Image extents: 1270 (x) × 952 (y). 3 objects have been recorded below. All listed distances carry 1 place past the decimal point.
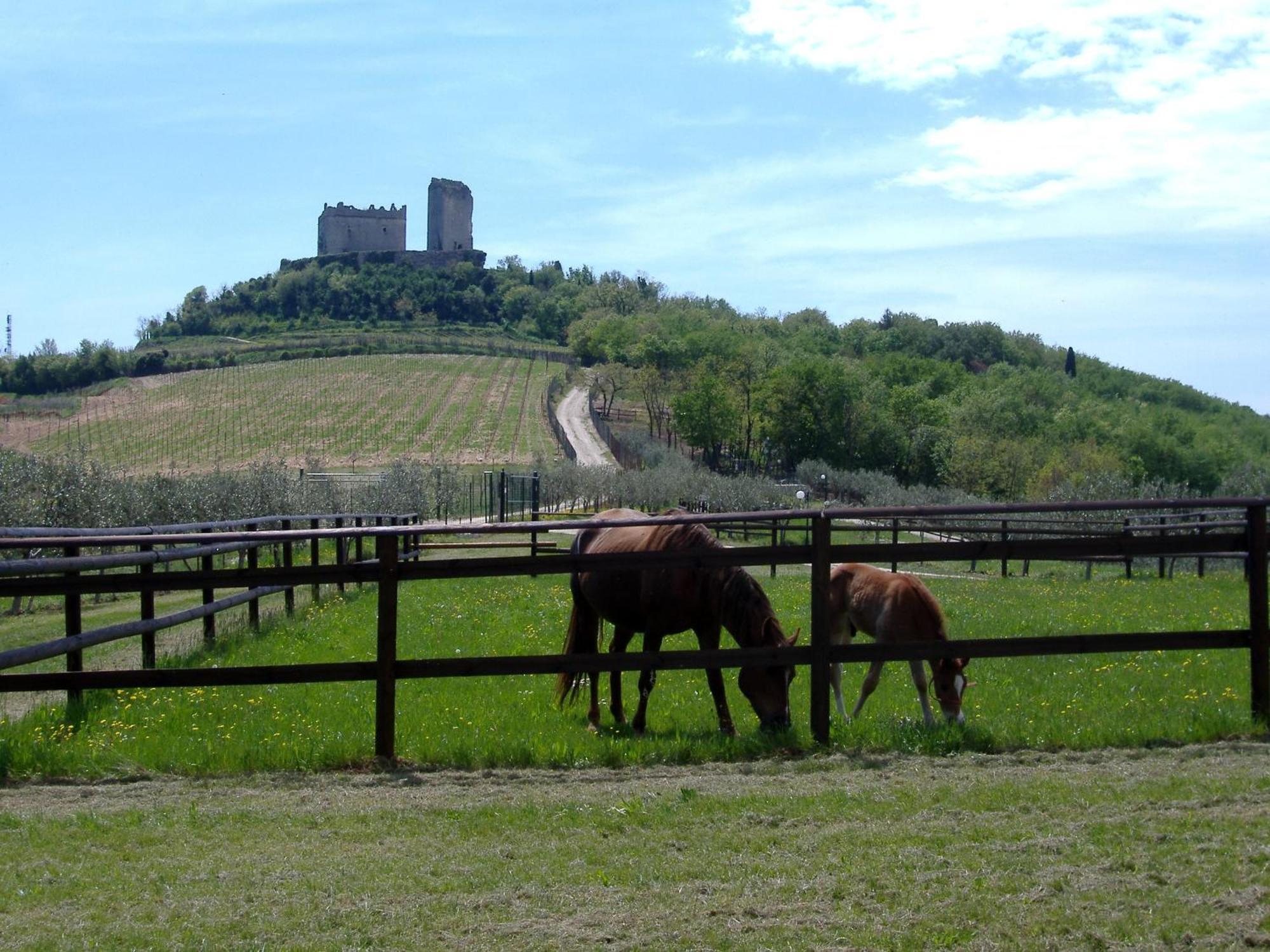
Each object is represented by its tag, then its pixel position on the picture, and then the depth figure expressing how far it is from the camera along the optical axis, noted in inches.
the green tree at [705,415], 3213.6
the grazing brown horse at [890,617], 290.5
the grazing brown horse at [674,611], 280.7
